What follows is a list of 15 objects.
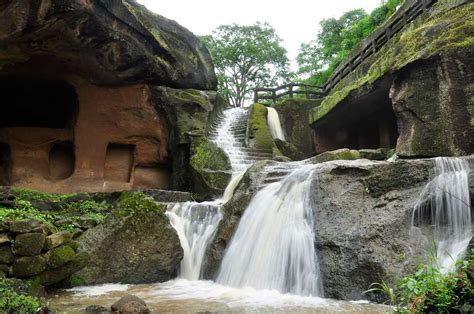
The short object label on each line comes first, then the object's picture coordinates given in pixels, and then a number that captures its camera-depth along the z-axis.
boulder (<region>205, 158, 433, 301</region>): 5.93
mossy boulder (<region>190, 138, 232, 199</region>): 12.95
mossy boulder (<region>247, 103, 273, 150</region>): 16.86
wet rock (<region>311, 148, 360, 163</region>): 10.78
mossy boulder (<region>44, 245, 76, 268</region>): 6.25
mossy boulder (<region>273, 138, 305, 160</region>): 17.14
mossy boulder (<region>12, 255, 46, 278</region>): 5.79
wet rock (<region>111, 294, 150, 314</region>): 4.88
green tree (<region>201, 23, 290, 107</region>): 38.22
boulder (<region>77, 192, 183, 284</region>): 7.71
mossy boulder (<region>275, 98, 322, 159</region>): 19.53
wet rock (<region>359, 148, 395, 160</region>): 11.63
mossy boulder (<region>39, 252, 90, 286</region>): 6.22
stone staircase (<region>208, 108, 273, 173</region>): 15.29
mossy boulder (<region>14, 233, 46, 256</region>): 5.91
